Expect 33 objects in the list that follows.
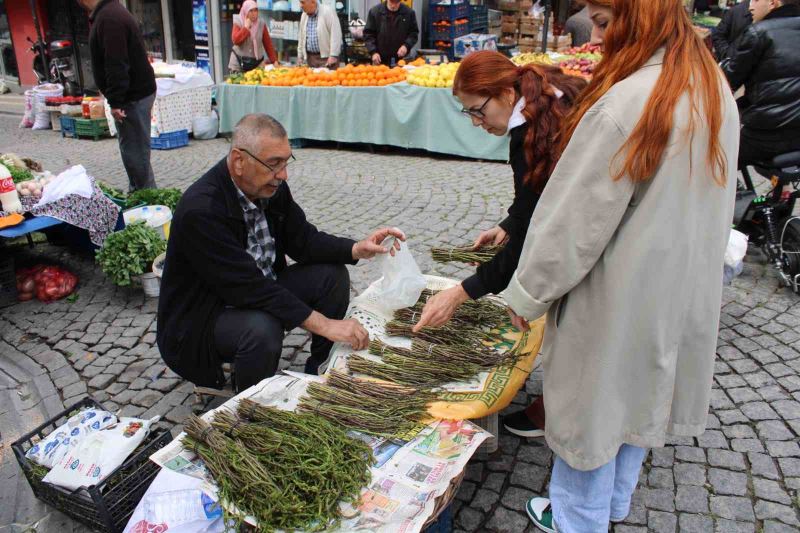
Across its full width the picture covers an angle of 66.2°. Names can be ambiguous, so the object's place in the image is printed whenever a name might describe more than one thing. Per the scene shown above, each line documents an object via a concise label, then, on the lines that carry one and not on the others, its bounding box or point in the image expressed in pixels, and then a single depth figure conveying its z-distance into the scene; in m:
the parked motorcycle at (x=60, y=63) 11.91
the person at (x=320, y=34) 9.27
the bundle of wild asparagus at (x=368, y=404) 2.27
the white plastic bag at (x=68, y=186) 4.27
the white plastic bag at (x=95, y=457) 2.32
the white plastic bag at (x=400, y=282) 2.92
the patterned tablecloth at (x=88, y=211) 4.23
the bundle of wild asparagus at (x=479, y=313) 2.96
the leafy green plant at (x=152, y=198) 4.97
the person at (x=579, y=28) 11.78
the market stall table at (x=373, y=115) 7.74
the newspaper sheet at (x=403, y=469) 1.90
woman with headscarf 9.75
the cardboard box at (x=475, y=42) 10.52
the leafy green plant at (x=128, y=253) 4.20
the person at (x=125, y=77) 5.55
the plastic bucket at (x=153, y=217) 4.70
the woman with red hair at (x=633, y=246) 1.52
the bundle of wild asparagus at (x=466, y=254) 3.23
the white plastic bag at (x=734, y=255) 3.61
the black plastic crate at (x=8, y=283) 4.43
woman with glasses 2.26
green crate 9.41
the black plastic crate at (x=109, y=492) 2.26
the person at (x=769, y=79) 4.08
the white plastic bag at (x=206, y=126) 9.38
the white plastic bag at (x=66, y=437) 2.47
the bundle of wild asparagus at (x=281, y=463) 1.86
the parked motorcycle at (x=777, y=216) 4.23
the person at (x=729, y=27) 6.20
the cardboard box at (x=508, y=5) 13.20
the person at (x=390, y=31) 9.20
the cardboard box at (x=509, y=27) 13.34
